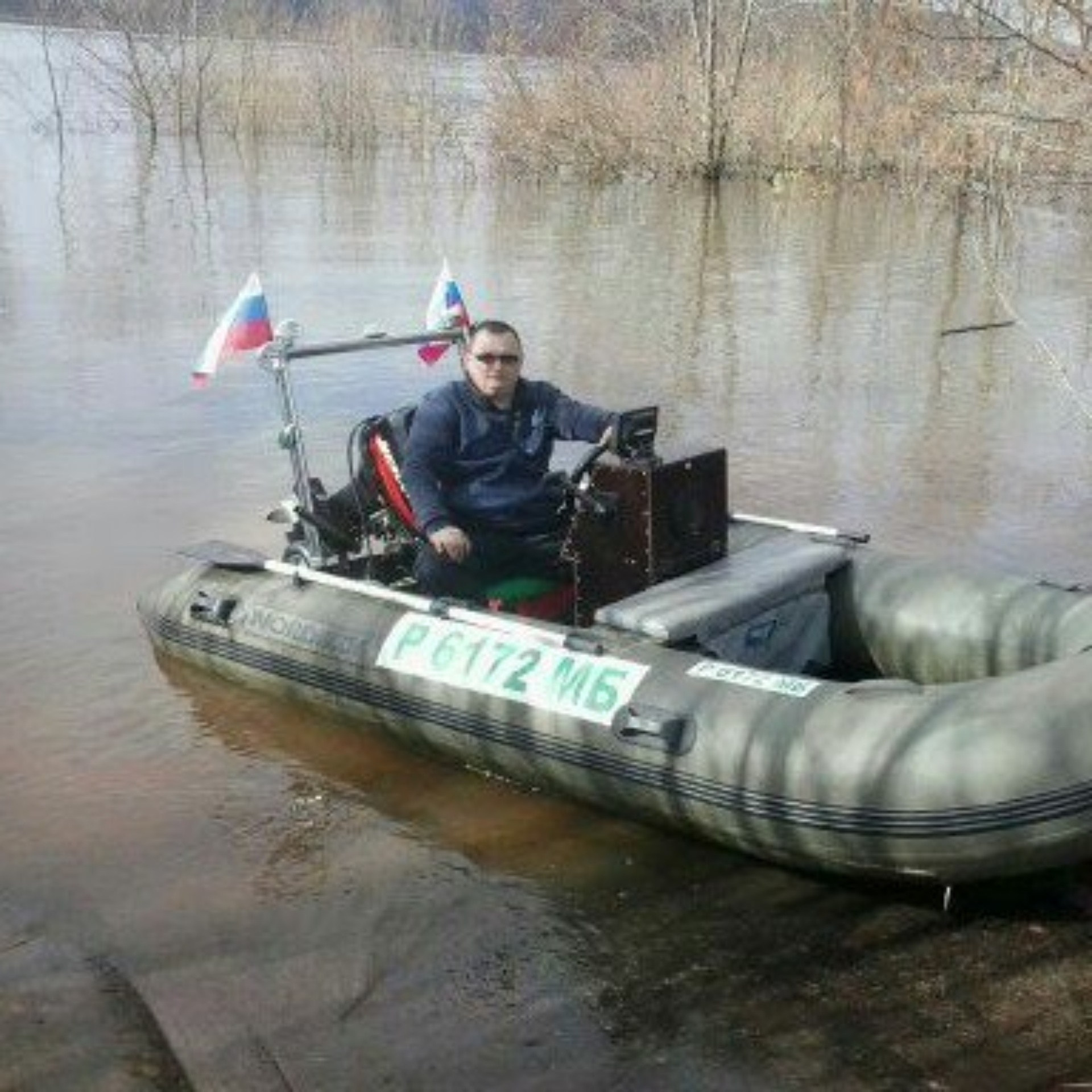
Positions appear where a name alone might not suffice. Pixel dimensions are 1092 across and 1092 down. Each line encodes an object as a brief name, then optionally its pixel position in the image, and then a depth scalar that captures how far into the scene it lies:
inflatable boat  4.01
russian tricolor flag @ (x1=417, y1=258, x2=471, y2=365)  6.54
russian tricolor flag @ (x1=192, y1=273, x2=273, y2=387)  5.80
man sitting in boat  5.48
